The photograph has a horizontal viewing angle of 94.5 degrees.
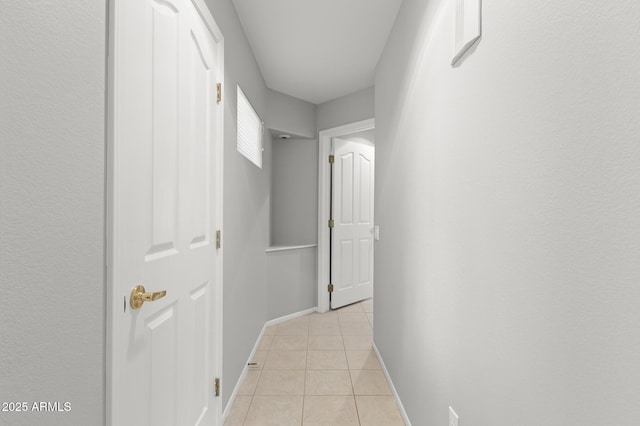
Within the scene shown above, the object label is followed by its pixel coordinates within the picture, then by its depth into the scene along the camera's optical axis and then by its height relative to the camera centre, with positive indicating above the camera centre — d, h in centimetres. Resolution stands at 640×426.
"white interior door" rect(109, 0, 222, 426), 86 +0
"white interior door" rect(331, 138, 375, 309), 376 -11
